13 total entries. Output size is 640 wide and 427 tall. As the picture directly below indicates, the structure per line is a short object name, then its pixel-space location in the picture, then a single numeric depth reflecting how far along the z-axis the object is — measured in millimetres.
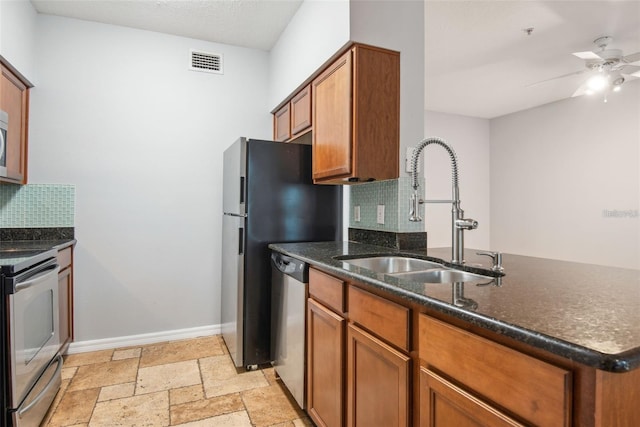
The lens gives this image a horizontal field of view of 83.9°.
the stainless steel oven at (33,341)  1541
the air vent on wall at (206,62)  3148
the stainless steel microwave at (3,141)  2175
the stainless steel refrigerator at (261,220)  2379
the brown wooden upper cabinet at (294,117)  2547
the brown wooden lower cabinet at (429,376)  648
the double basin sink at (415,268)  1562
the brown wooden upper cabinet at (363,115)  1957
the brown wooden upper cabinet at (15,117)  2295
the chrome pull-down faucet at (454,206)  1581
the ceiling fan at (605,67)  2955
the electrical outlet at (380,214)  2256
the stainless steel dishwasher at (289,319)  1891
